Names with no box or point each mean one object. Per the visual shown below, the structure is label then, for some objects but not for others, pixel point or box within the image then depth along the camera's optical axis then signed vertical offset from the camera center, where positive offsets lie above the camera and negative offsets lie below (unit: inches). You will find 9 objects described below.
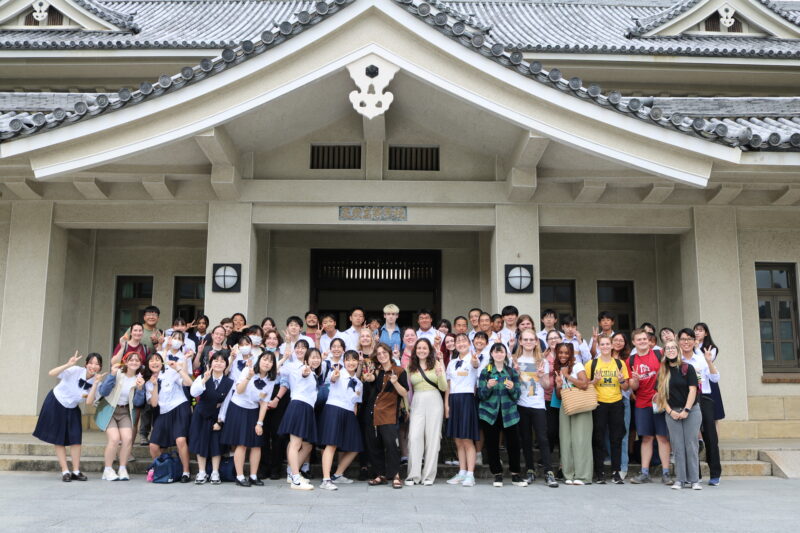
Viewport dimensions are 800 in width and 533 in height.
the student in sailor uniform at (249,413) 282.2 -27.5
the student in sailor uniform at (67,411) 287.7 -27.9
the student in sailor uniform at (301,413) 279.7 -27.2
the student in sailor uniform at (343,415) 283.9 -28.2
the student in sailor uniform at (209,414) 287.0 -28.4
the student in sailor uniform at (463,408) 287.6 -25.2
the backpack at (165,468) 287.4 -52.6
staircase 314.8 -53.4
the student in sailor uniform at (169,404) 293.4 -25.1
